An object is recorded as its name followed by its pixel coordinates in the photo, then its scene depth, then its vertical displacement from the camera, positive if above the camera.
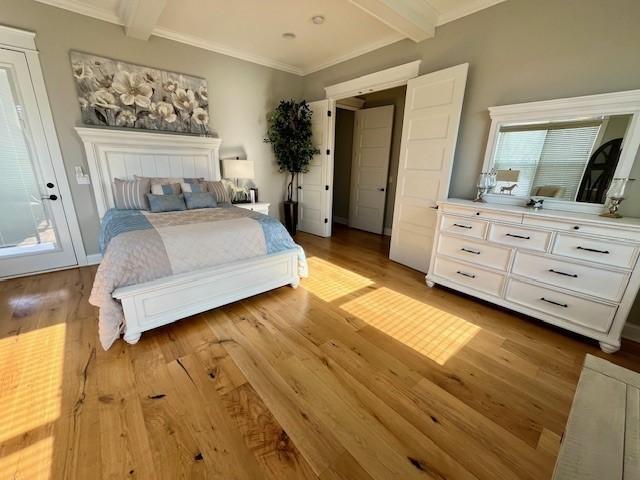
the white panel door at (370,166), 4.92 +0.02
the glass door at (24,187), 2.67 -0.30
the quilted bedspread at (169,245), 1.82 -0.64
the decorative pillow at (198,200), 3.10 -0.42
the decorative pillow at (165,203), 2.91 -0.44
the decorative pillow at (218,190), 3.51 -0.35
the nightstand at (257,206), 3.95 -0.61
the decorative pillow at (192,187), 3.23 -0.29
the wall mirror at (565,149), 2.06 +0.20
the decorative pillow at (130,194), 3.02 -0.37
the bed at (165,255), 1.85 -0.72
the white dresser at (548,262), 1.89 -0.71
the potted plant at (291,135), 4.34 +0.48
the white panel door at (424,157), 2.82 +0.14
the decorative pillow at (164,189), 3.07 -0.31
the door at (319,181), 4.40 -0.26
